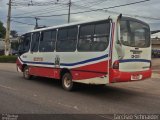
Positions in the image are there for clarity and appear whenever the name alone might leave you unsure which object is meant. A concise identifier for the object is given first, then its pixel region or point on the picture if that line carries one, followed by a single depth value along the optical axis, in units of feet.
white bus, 20.30
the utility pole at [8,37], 75.48
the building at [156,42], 121.70
